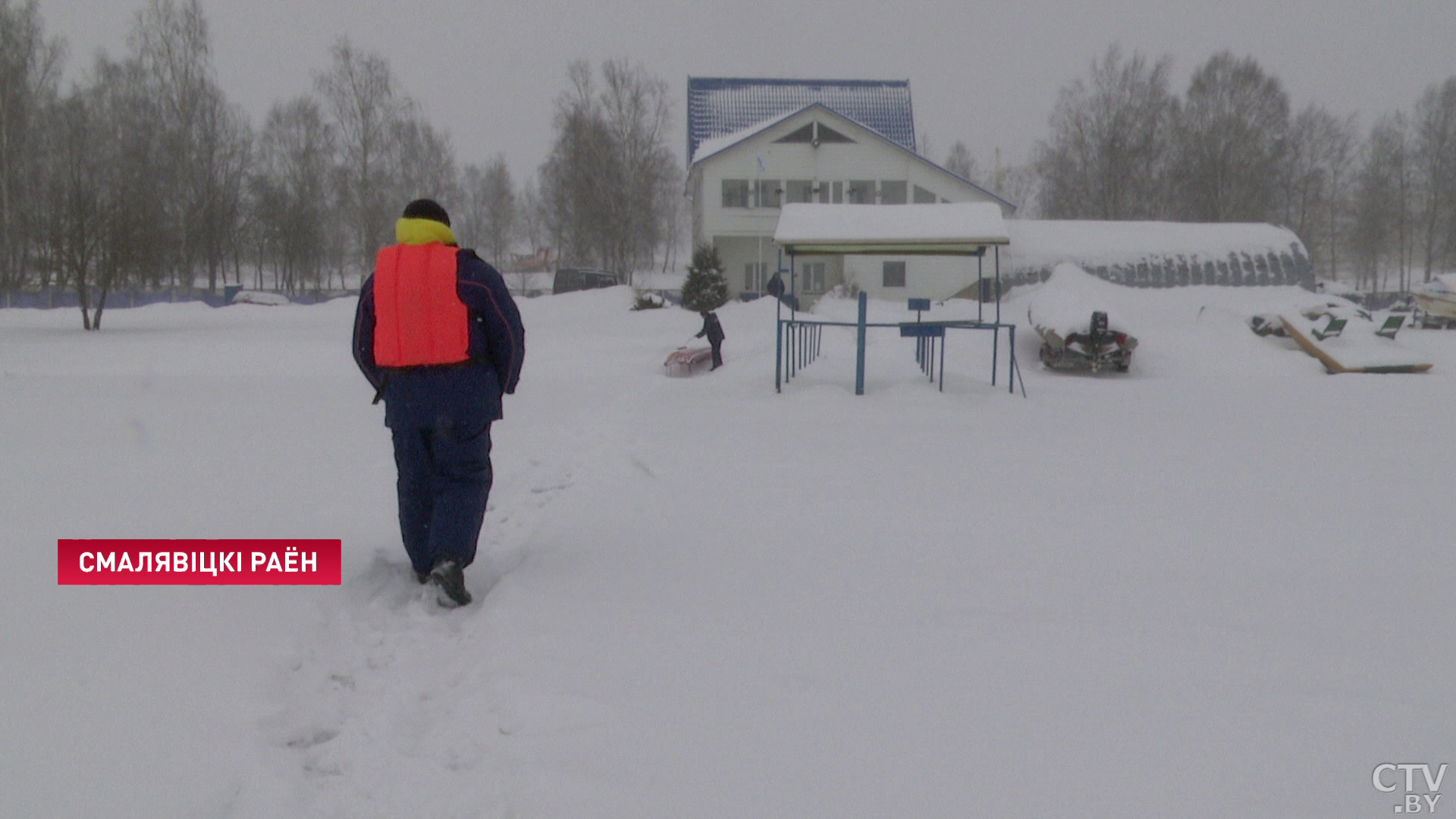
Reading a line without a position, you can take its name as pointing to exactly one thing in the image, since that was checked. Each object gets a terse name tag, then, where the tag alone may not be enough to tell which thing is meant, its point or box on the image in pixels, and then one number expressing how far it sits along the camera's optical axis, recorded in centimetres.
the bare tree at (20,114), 3756
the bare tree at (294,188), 5562
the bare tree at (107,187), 2777
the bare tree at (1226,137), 4584
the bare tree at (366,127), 4306
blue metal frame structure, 1169
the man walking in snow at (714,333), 1586
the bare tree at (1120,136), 4525
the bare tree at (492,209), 8381
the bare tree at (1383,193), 5753
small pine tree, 3062
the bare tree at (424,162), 4616
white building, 3734
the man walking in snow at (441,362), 401
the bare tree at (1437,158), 5334
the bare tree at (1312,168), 5203
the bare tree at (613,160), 4591
